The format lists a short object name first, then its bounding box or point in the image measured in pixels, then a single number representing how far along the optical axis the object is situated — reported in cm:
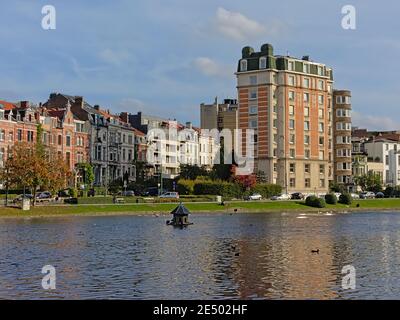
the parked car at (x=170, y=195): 11884
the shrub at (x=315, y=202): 12075
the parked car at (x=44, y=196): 10500
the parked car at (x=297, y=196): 14056
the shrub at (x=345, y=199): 12879
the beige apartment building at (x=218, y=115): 19188
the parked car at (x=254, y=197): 13362
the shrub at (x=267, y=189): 14050
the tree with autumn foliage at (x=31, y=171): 9256
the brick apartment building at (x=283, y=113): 15612
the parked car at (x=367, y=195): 15474
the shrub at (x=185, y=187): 13362
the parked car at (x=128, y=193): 12569
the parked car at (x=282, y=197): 13425
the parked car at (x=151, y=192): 14077
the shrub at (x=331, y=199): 12706
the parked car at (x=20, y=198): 9372
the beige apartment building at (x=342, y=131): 17450
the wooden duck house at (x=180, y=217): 7486
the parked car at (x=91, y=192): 11869
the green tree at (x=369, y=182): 18088
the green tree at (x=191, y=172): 14588
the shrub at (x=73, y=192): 11191
